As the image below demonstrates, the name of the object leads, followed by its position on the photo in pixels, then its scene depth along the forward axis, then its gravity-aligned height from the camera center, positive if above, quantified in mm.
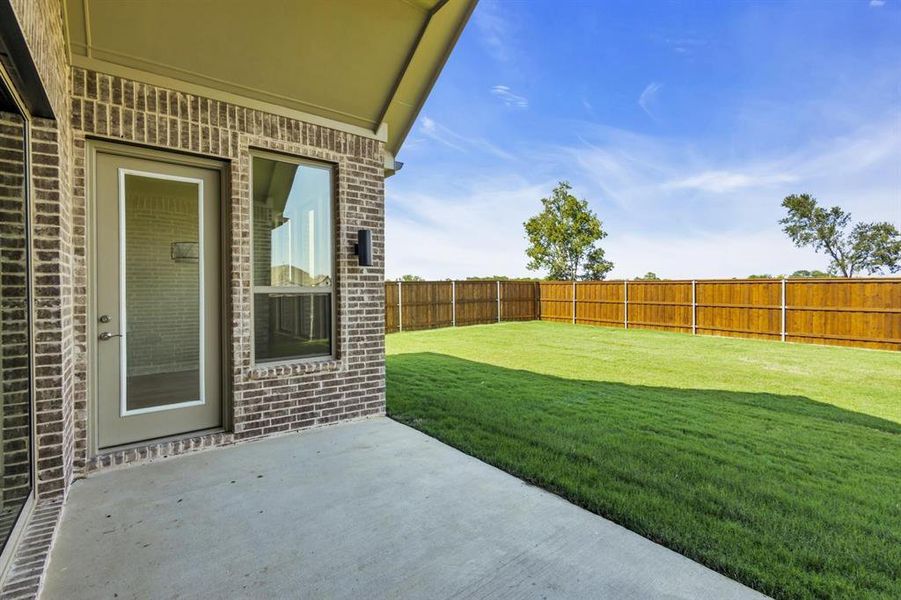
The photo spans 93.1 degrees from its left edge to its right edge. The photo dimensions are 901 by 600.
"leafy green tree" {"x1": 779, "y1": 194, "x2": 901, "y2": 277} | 23516 +3308
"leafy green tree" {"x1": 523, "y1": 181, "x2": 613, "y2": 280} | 26219 +3535
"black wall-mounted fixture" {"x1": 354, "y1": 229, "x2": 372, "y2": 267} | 4457 +511
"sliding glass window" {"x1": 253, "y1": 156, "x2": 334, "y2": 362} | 4027 +364
